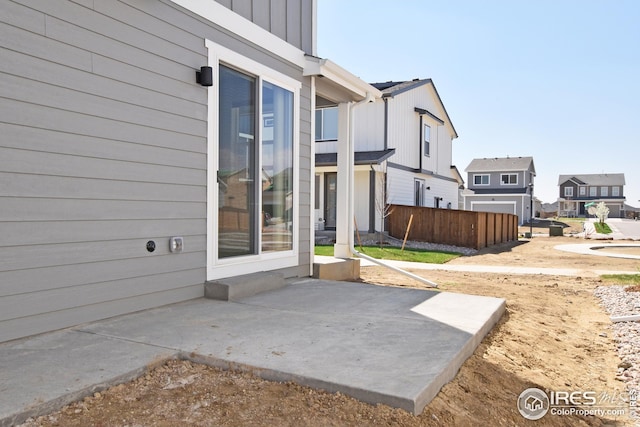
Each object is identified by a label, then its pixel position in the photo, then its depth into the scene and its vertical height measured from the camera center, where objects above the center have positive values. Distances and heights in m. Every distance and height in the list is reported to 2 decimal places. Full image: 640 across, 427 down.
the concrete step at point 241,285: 4.75 -0.81
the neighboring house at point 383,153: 17.03 +2.27
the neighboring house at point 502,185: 40.94 +2.46
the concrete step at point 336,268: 6.75 -0.87
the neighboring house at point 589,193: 63.53 +2.71
